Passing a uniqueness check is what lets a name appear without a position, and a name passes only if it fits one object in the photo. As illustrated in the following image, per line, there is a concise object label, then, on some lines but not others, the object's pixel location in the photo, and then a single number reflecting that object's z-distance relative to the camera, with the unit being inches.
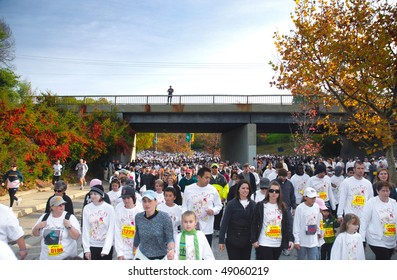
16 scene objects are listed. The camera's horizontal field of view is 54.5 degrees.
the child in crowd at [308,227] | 241.6
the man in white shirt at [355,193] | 309.6
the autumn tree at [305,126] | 1322.8
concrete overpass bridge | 1252.5
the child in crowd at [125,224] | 227.0
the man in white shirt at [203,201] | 266.7
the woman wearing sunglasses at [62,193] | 249.8
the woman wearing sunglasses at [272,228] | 221.5
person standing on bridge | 1273.0
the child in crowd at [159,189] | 329.1
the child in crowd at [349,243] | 202.1
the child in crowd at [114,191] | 331.5
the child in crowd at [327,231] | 258.5
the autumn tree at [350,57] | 469.7
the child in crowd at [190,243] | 178.4
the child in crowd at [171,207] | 268.1
